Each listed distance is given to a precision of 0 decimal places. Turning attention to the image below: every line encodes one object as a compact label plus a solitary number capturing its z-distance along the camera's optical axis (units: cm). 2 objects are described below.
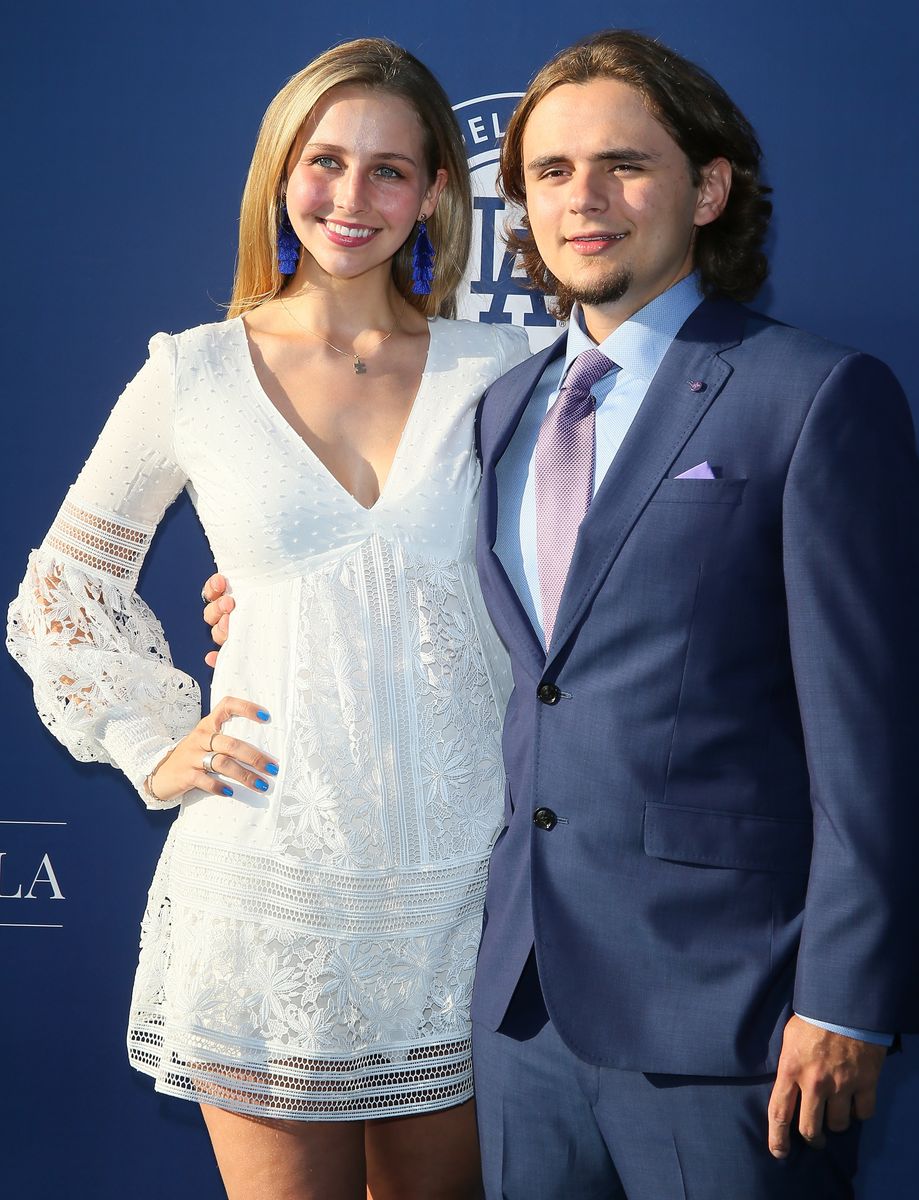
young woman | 174
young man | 141
